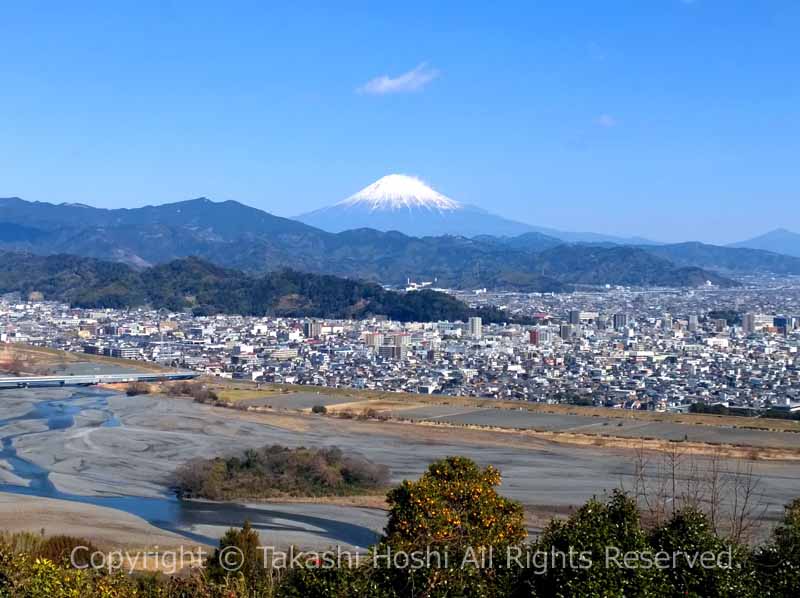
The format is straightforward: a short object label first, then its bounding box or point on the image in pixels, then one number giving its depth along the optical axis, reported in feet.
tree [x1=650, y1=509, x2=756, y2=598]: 18.39
